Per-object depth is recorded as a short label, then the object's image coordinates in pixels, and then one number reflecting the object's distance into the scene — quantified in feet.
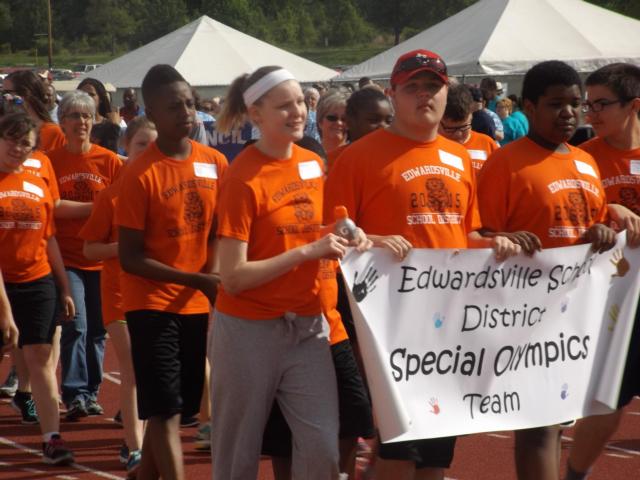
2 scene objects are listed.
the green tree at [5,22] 343.87
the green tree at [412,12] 338.54
